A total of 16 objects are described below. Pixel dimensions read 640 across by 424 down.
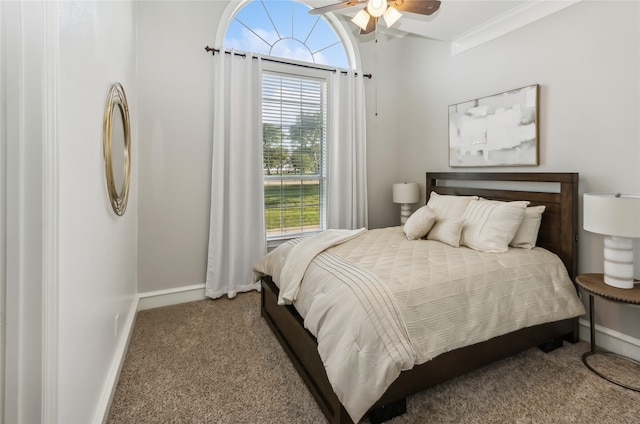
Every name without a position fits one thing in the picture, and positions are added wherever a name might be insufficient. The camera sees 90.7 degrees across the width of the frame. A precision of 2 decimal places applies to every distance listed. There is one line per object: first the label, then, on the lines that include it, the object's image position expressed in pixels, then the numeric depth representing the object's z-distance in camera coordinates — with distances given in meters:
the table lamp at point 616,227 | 1.79
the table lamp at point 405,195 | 3.74
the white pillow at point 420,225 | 2.72
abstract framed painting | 2.68
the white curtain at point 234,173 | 3.15
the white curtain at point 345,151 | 3.70
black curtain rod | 3.13
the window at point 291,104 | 3.47
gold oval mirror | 1.72
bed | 1.61
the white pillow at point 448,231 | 2.54
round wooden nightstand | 1.84
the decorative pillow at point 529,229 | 2.44
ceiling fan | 2.15
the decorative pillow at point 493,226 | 2.37
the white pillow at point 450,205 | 2.86
